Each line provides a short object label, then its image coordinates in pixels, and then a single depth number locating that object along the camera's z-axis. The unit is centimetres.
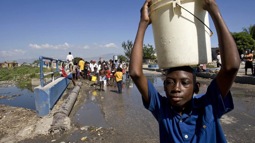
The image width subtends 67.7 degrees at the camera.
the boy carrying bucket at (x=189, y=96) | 130
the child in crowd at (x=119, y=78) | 868
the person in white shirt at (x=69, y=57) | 1407
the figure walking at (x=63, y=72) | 933
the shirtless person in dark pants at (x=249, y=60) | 1085
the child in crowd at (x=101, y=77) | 994
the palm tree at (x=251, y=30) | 3372
